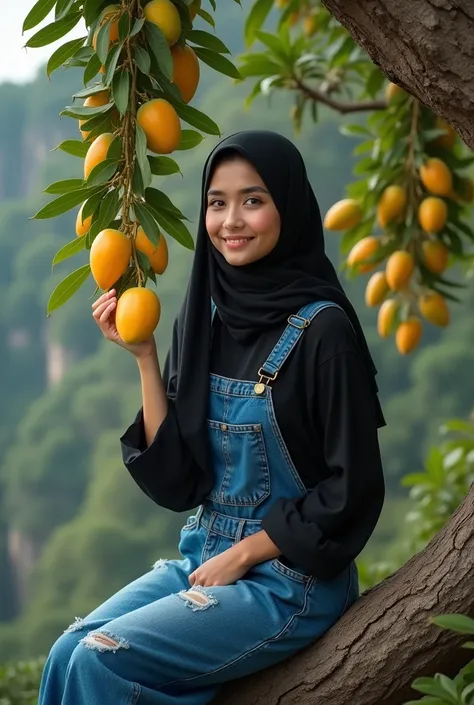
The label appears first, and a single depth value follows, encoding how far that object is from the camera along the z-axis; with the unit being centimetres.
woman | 314
